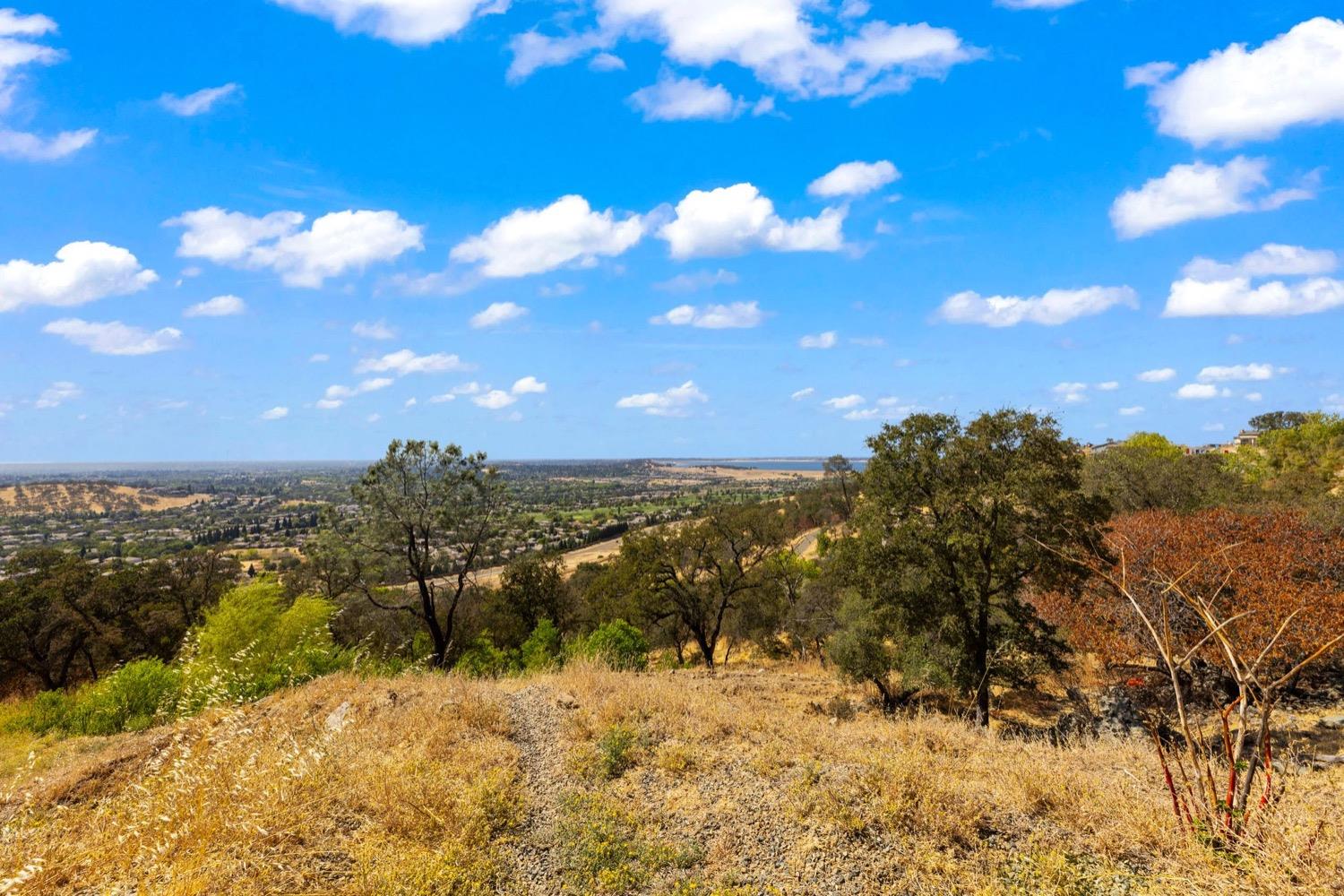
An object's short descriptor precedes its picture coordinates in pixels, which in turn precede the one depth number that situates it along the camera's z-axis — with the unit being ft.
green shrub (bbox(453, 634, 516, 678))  51.72
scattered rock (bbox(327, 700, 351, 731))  26.55
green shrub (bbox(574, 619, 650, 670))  51.88
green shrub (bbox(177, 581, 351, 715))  36.70
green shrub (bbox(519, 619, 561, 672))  56.23
